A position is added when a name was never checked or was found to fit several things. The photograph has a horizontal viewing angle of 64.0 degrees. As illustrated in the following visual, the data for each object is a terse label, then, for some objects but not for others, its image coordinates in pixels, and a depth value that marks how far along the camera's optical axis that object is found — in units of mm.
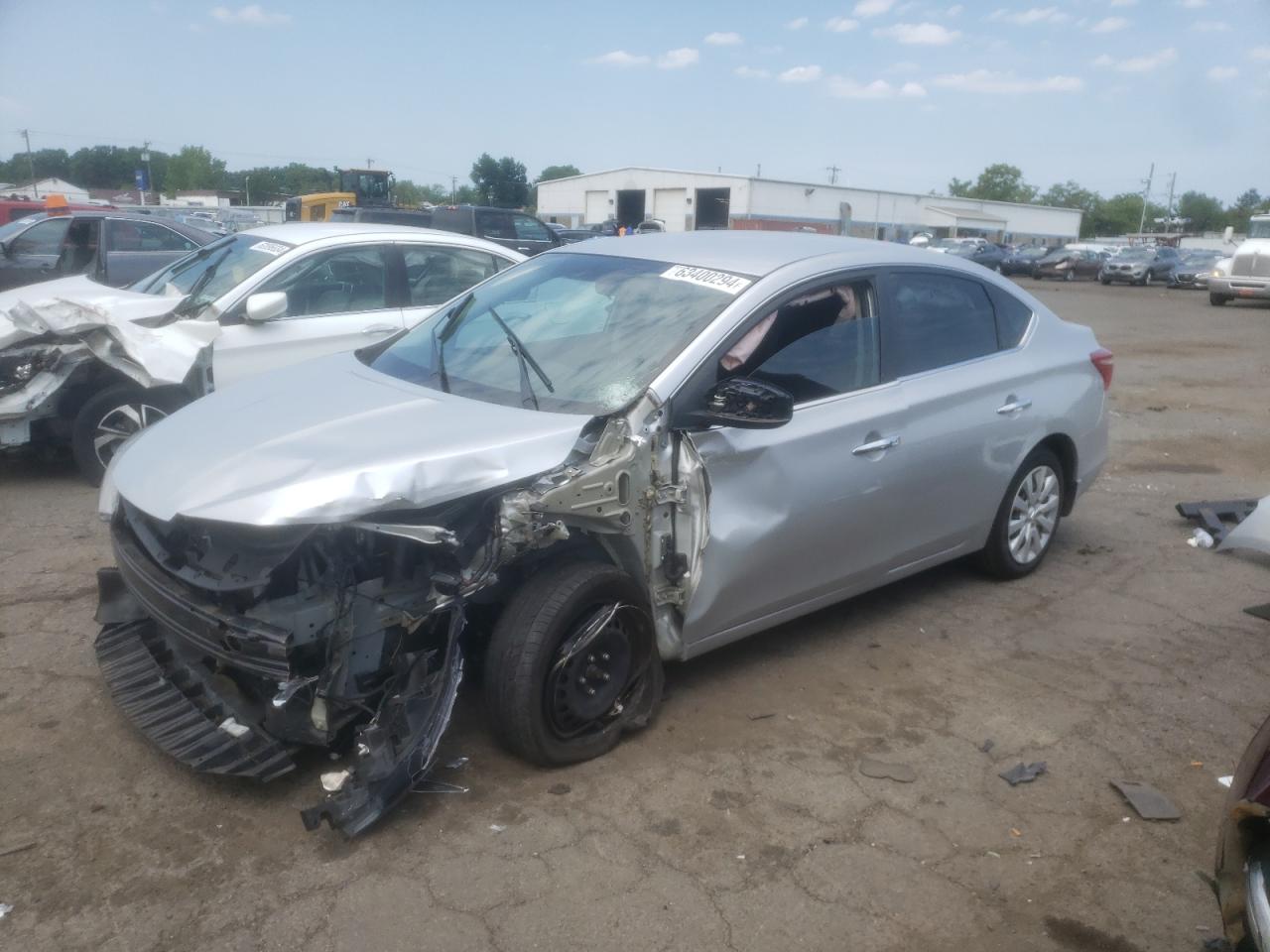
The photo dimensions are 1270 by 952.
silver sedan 3027
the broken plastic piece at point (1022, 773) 3518
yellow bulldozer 28261
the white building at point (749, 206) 45156
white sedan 6086
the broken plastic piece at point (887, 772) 3510
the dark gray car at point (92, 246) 10617
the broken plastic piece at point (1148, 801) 3342
